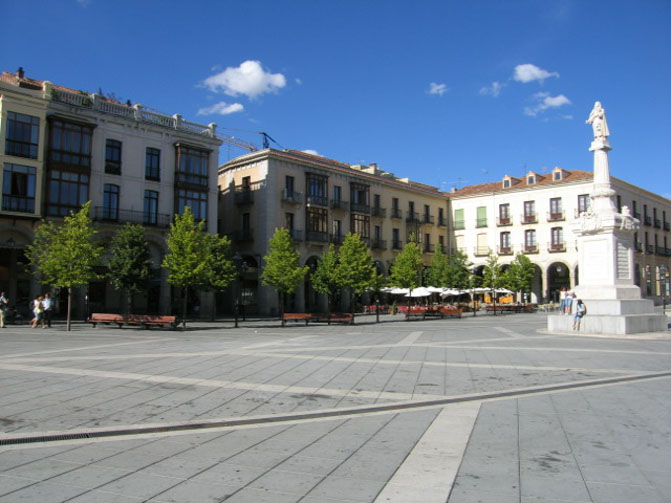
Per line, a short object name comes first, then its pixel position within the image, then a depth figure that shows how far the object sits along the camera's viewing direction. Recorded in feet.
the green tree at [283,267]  105.29
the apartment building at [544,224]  178.70
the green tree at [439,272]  153.38
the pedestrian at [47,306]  83.75
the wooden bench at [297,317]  100.02
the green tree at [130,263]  93.76
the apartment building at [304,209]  139.13
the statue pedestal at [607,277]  66.44
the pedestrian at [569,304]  71.12
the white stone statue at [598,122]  73.61
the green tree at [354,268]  108.99
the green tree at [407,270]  136.77
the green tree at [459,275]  152.87
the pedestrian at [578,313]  66.80
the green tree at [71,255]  80.48
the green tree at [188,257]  89.35
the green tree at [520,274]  166.61
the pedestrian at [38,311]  82.94
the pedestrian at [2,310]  81.66
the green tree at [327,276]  110.01
